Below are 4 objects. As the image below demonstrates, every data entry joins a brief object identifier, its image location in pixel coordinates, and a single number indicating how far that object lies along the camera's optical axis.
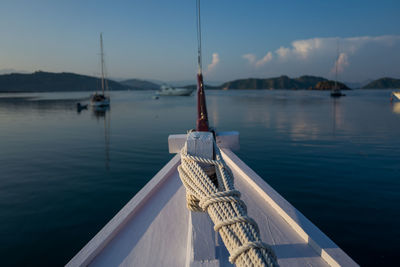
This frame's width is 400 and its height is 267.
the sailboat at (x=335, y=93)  85.19
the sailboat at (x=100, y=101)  44.06
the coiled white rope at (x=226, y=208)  1.10
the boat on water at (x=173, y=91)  107.50
